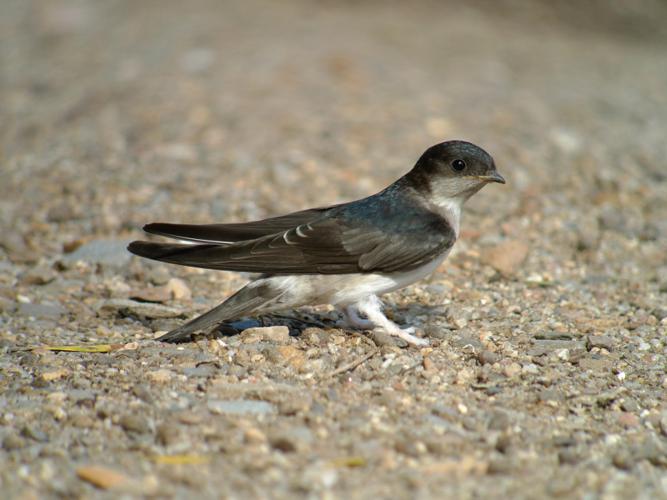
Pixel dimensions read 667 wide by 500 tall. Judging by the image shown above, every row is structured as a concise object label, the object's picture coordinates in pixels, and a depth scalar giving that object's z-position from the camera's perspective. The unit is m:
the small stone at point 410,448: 7.11
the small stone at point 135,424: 7.32
